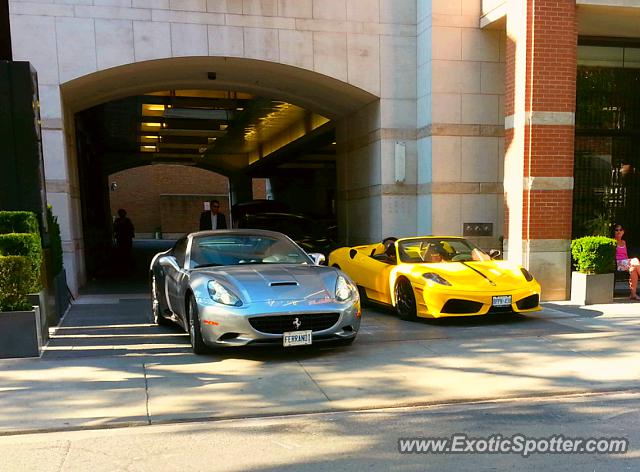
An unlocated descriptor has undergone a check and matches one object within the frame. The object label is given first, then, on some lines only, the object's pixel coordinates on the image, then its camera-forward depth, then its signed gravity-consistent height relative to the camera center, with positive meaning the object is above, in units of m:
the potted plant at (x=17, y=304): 5.90 -1.13
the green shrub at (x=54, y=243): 8.43 -0.66
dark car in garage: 13.76 -0.86
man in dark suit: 11.98 -0.48
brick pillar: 9.49 +0.90
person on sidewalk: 9.48 -1.39
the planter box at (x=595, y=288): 9.19 -1.75
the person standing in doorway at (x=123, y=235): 17.39 -1.15
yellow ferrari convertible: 7.43 -1.30
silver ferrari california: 5.59 -1.10
